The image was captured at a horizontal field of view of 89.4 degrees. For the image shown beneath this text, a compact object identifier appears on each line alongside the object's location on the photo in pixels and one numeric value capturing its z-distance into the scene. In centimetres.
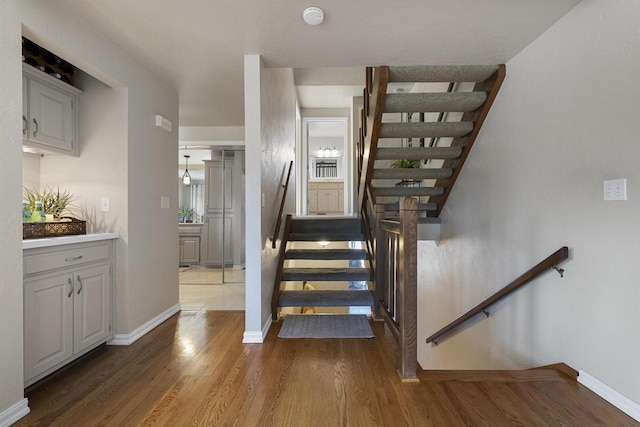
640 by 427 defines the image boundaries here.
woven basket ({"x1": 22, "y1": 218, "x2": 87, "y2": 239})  205
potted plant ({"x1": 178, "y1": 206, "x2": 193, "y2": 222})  664
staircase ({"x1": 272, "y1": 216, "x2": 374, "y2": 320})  324
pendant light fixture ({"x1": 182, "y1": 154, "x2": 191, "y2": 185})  668
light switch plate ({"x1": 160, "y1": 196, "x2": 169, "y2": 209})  322
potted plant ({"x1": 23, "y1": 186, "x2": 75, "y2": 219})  240
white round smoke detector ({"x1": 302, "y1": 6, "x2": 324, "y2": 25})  198
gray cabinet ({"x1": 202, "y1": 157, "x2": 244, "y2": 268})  528
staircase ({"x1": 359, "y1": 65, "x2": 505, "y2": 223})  284
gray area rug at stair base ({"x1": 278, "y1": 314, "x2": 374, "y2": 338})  272
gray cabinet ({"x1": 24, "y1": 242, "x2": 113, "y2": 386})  188
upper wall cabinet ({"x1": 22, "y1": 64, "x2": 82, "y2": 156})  212
